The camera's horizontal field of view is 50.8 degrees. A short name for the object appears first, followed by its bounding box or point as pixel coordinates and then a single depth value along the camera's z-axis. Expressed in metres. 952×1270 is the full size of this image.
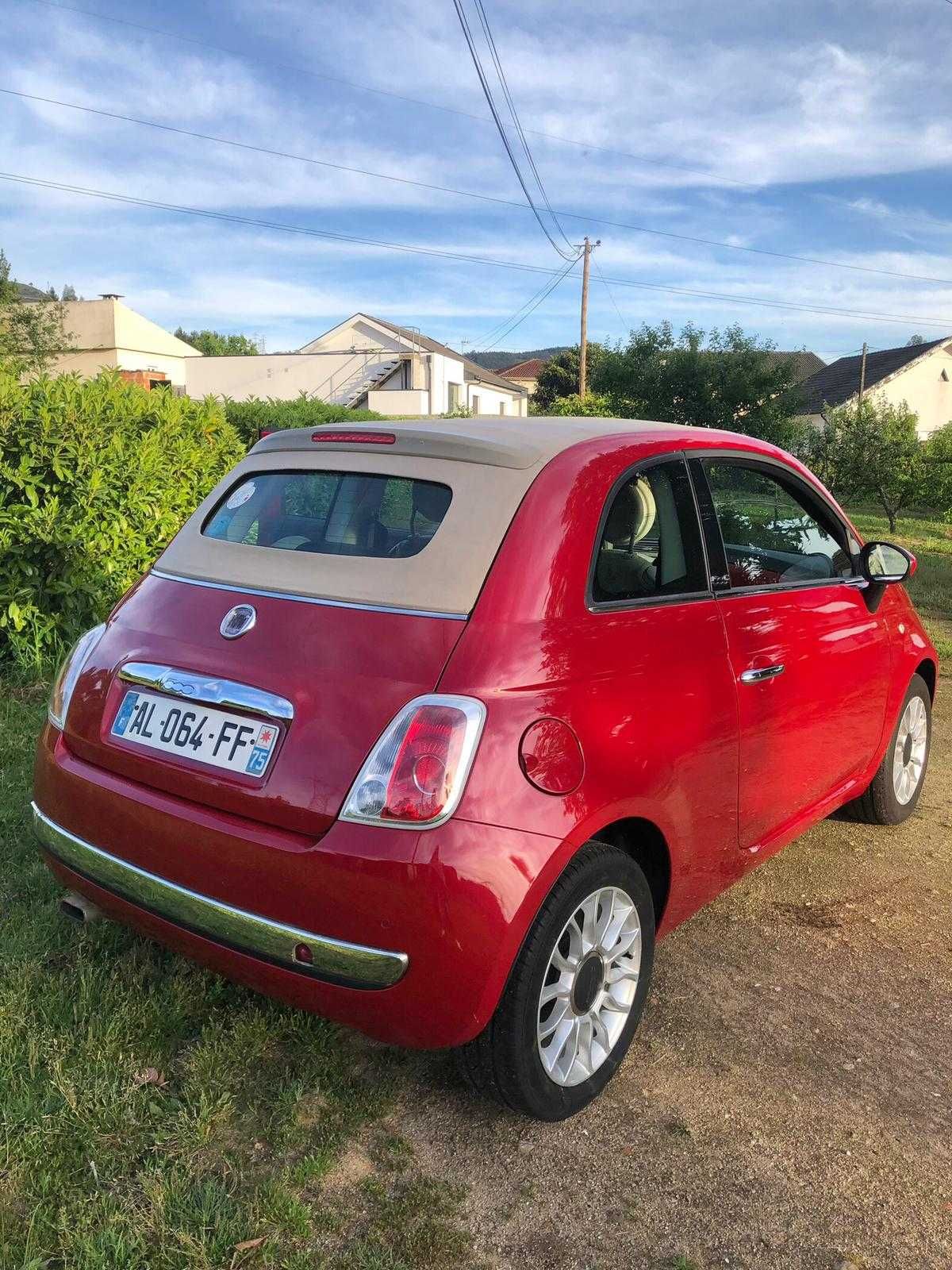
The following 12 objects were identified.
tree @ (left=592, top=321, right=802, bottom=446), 24.69
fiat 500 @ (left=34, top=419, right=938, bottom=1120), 2.16
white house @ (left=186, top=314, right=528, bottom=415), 45.62
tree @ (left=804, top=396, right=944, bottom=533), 19.36
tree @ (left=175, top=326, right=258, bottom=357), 100.75
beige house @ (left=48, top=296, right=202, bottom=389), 54.38
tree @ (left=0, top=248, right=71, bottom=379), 47.59
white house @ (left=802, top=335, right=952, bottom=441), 47.03
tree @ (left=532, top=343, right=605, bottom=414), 67.19
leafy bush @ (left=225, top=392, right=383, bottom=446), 16.86
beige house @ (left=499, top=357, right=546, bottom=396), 102.81
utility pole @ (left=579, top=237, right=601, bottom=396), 38.66
